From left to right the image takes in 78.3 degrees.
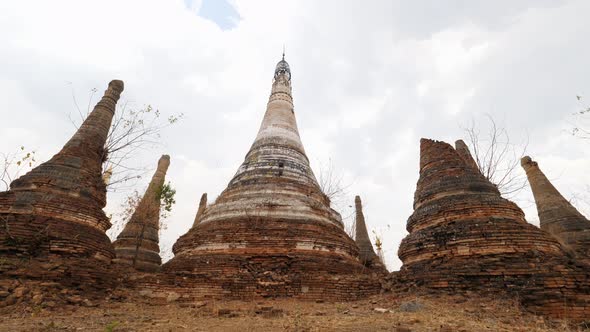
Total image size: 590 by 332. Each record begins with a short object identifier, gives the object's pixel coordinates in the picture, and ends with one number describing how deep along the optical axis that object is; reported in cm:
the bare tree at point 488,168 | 1373
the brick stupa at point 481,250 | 624
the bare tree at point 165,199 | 1609
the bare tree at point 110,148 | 1012
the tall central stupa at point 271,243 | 775
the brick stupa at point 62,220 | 665
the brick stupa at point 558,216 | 1159
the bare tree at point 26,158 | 844
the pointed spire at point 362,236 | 1618
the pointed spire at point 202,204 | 1970
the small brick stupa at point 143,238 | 1300
